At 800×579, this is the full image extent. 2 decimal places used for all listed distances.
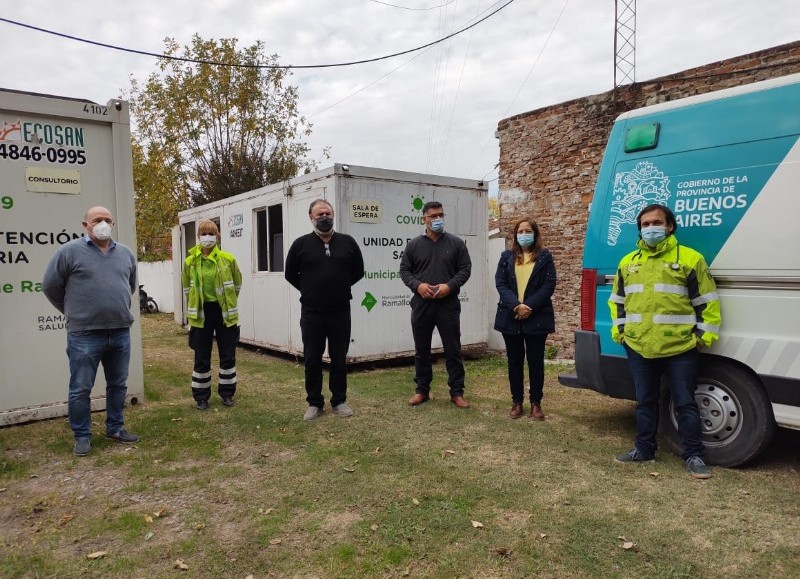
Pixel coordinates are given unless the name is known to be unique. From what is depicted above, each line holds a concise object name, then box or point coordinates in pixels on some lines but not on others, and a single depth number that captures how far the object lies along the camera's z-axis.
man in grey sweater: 4.41
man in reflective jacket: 3.73
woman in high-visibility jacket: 5.64
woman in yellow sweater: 5.05
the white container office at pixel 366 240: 7.73
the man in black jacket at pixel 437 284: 5.61
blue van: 3.49
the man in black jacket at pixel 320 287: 5.24
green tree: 18.25
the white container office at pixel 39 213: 5.20
